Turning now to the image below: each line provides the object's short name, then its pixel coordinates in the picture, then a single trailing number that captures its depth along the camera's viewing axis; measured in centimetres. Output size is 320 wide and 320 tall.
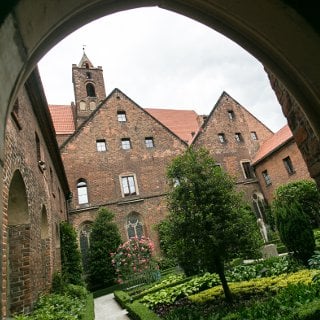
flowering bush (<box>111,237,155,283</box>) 1645
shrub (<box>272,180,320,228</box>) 1681
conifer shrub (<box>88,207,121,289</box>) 1756
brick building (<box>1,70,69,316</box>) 576
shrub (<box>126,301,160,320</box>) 709
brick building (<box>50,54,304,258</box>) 2070
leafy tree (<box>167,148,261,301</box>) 763
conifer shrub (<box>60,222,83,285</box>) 1451
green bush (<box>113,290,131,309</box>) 1071
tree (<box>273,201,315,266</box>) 991
